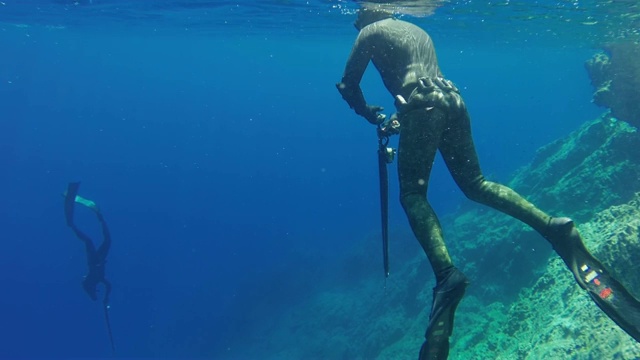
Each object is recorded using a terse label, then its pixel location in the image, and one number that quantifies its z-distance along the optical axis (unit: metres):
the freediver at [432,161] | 2.96
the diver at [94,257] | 13.93
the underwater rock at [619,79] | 12.70
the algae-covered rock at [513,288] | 6.88
